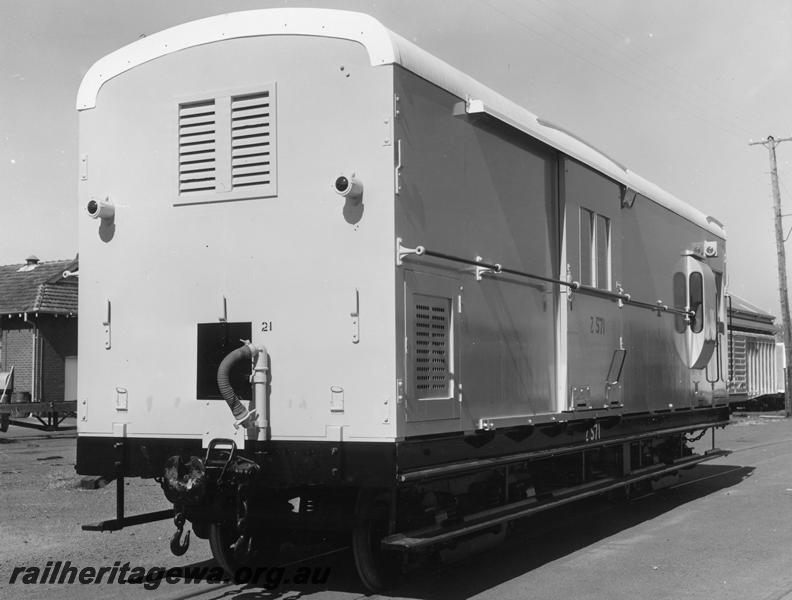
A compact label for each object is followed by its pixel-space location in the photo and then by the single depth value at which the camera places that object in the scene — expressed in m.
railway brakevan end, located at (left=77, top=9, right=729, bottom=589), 5.93
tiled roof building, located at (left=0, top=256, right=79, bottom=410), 26.86
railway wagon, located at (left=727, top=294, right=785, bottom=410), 27.81
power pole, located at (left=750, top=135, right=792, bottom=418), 33.25
